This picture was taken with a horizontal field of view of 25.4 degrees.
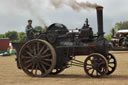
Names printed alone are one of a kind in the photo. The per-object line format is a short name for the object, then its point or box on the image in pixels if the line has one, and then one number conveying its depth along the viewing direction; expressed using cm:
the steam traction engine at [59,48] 1027
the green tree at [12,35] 13232
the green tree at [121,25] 11072
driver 1121
